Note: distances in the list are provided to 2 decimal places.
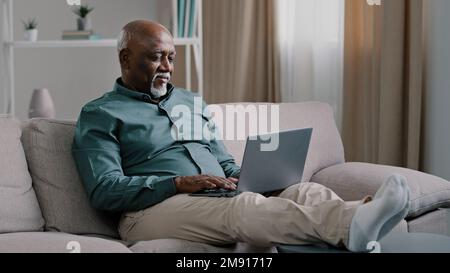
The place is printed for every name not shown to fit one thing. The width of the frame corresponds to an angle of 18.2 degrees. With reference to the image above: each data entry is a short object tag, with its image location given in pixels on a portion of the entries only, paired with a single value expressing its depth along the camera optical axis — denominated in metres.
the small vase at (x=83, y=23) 7.36
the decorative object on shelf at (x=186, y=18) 7.23
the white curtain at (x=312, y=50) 7.15
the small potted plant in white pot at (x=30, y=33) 7.29
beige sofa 3.61
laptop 3.87
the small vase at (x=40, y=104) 6.97
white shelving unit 7.08
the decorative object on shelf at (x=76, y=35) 7.25
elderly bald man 3.38
